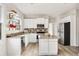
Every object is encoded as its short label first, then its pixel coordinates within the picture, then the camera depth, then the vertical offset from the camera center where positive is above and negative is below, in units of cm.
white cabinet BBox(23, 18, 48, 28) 506 +54
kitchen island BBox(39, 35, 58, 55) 238 -69
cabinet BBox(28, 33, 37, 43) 439 -68
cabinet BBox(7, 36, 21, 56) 226 -65
